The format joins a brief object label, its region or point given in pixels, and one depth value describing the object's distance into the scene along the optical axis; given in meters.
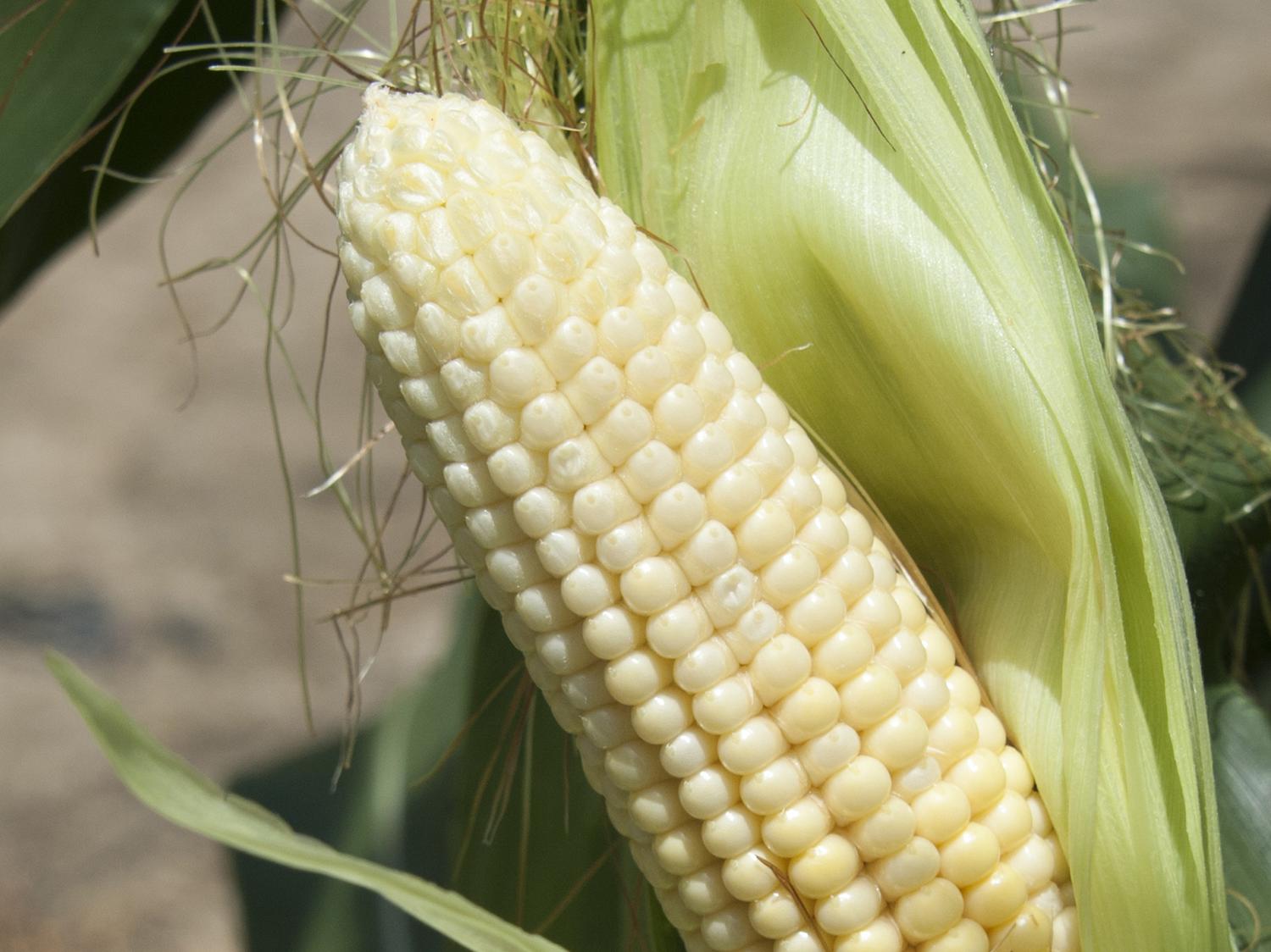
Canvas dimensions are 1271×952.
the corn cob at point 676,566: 0.46
